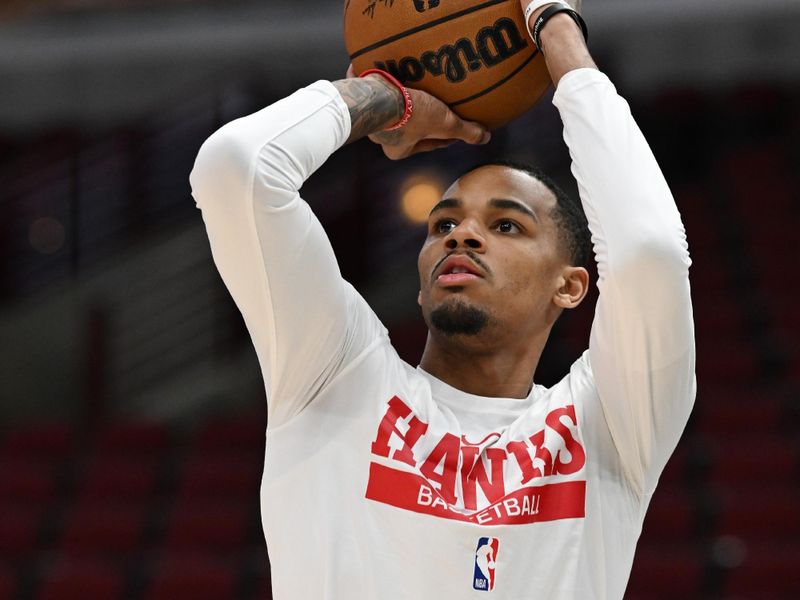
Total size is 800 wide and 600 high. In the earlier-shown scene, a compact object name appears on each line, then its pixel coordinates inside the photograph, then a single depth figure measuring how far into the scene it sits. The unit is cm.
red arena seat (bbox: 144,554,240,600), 1281
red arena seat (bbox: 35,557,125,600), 1314
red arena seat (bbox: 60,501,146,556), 1398
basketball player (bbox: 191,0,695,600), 417
